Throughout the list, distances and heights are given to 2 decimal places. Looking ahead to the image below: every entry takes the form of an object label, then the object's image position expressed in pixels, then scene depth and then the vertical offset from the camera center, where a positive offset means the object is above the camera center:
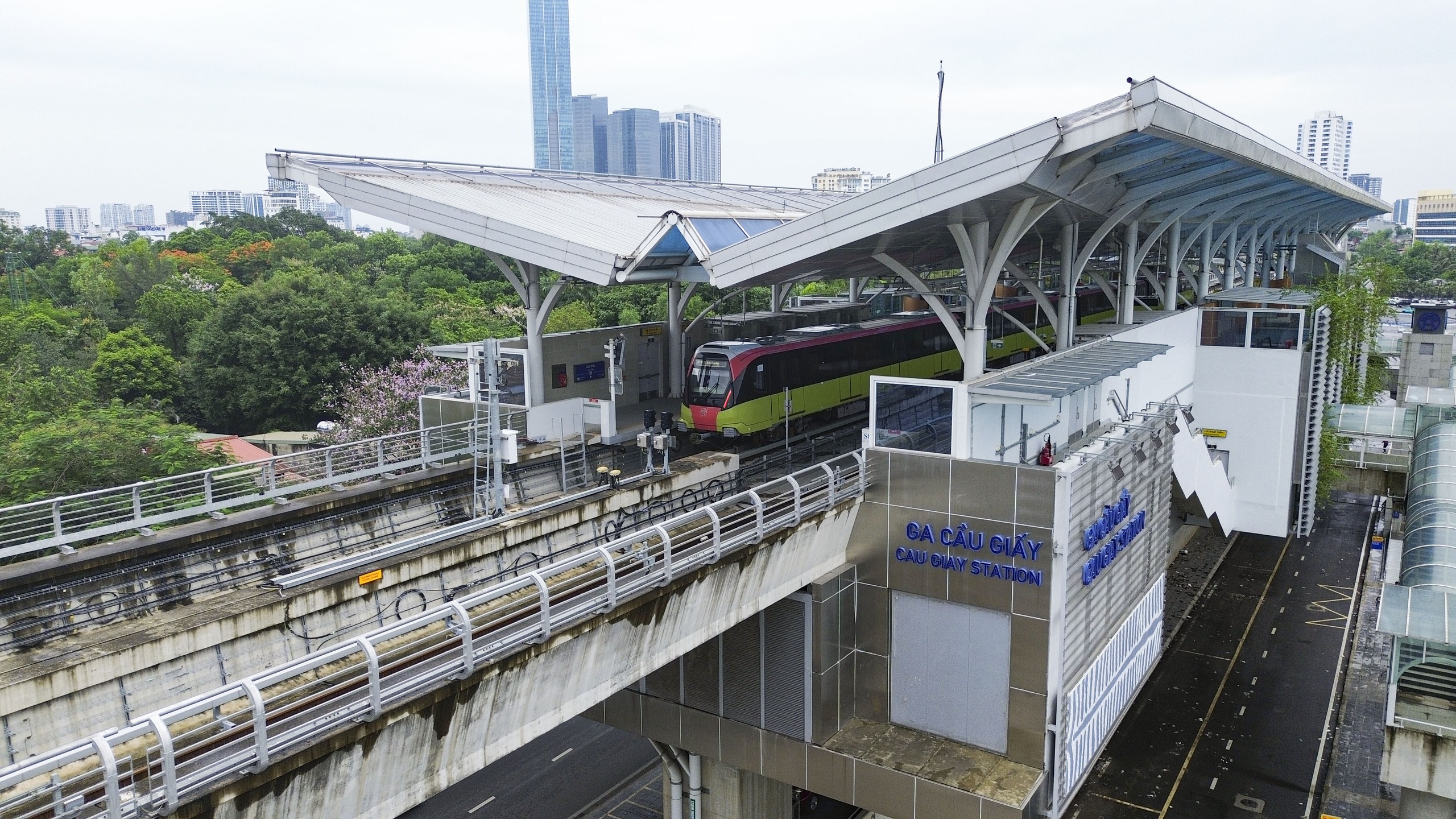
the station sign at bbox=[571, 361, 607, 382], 23.27 -2.14
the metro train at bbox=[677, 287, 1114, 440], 21.70 -2.20
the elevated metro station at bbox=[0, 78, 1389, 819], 9.61 -3.79
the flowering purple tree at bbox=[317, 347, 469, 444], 30.58 -3.77
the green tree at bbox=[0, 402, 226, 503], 23.95 -4.38
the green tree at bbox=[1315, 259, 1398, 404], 39.28 -1.51
